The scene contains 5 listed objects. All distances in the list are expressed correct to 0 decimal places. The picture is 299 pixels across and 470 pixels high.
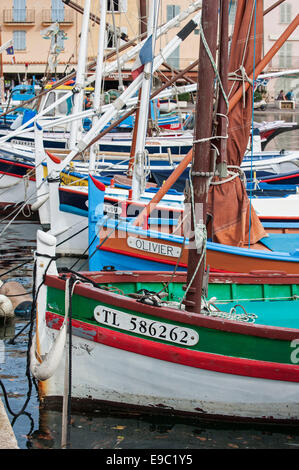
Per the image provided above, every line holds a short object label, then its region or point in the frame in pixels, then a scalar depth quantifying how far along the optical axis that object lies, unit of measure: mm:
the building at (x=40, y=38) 63750
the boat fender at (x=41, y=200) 17986
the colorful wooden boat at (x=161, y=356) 7945
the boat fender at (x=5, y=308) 11737
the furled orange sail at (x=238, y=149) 11234
